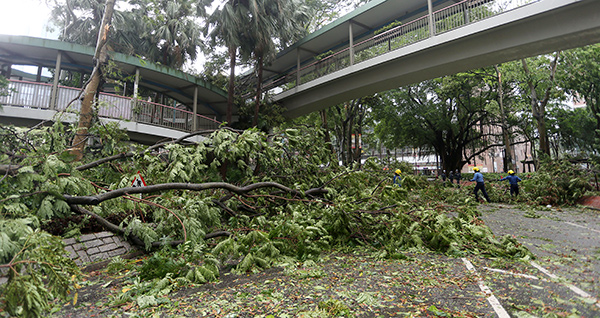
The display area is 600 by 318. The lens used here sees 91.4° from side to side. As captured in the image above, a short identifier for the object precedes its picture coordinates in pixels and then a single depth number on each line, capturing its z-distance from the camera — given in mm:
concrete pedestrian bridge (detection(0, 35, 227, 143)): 12148
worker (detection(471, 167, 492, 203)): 12234
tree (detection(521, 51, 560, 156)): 17500
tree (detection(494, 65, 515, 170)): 20333
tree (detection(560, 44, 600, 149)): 14727
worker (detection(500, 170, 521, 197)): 12167
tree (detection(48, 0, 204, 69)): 18806
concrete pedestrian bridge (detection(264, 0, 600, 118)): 10117
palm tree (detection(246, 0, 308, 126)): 14875
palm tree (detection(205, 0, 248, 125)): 14531
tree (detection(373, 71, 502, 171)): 24219
